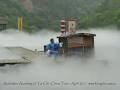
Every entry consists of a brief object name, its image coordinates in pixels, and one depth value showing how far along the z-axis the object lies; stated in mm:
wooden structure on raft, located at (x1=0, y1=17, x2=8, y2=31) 39500
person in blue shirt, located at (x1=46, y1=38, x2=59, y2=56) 22906
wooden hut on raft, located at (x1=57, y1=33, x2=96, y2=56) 23594
